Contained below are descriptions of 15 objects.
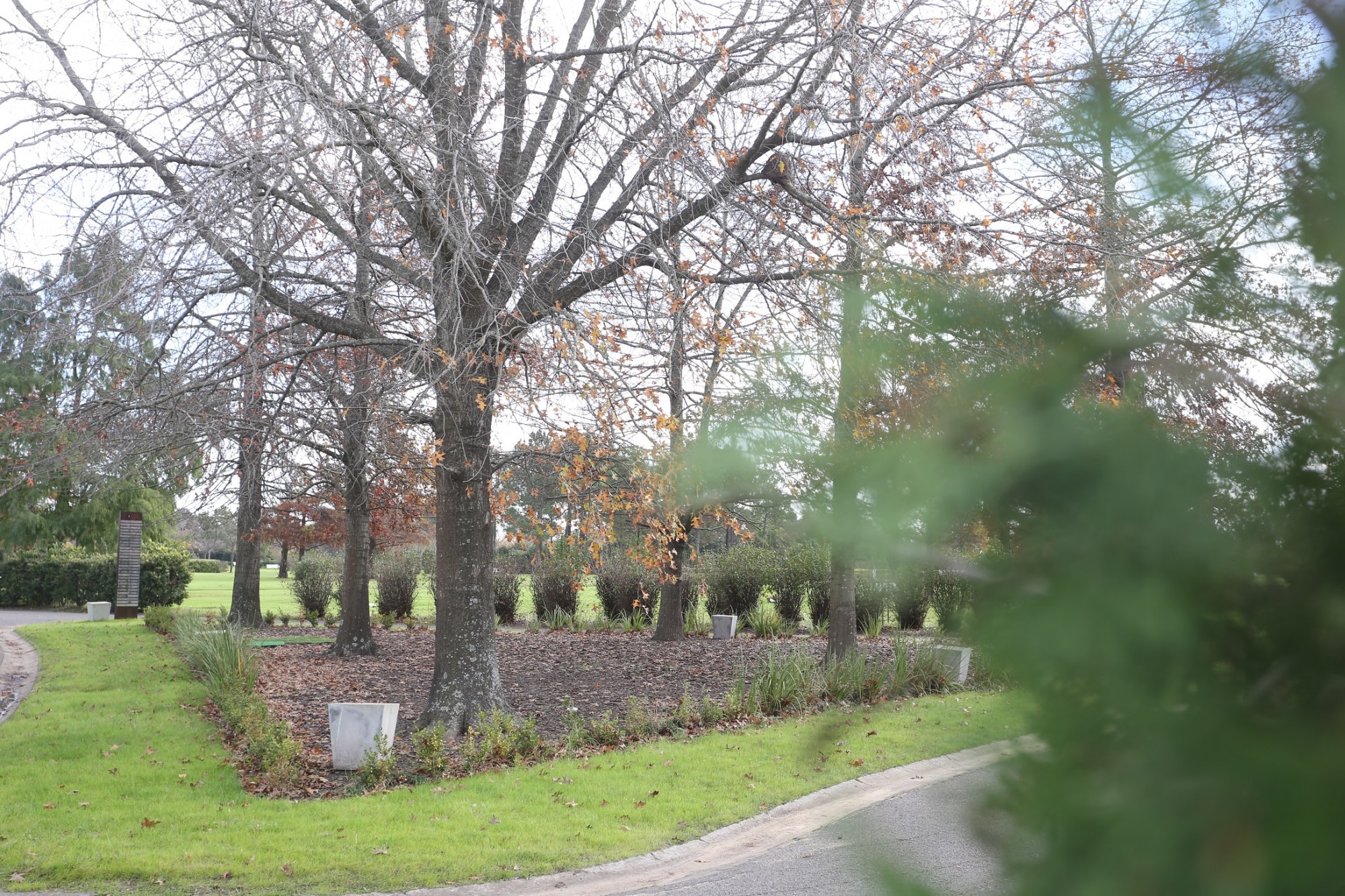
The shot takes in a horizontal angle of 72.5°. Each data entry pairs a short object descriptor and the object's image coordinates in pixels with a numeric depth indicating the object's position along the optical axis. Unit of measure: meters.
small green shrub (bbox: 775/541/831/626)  19.81
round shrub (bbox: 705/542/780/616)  20.70
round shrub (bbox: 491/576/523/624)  22.59
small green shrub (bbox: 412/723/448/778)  8.34
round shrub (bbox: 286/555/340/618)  24.36
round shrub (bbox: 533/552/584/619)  21.70
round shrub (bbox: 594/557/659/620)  20.94
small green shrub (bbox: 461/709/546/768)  8.60
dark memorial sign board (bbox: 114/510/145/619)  23.38
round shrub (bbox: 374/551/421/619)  23.09
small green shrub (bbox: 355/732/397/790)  8.10
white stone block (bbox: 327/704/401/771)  8.52
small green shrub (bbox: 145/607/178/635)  19.33
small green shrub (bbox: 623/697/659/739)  9.88
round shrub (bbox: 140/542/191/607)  26.81
